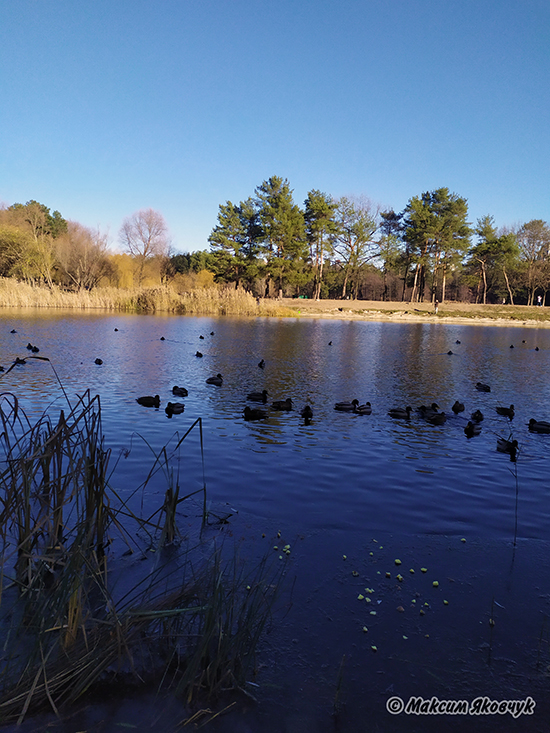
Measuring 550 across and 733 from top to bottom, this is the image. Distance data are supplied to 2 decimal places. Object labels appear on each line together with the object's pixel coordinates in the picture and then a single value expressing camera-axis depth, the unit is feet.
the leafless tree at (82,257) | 181.27
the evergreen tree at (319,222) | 204.05
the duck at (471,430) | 29.48
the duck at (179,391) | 36.73
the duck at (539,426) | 30.42
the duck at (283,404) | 33.94
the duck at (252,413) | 31.48
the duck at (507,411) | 33.81
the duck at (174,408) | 31.32
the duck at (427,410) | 33.08
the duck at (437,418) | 32.14
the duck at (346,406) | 34.42
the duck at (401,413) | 33.12
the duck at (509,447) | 25.57
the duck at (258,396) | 36.37
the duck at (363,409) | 33.94
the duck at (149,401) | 33.17
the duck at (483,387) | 43.69
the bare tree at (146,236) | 228.63
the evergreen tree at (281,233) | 189.61
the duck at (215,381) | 42.40
